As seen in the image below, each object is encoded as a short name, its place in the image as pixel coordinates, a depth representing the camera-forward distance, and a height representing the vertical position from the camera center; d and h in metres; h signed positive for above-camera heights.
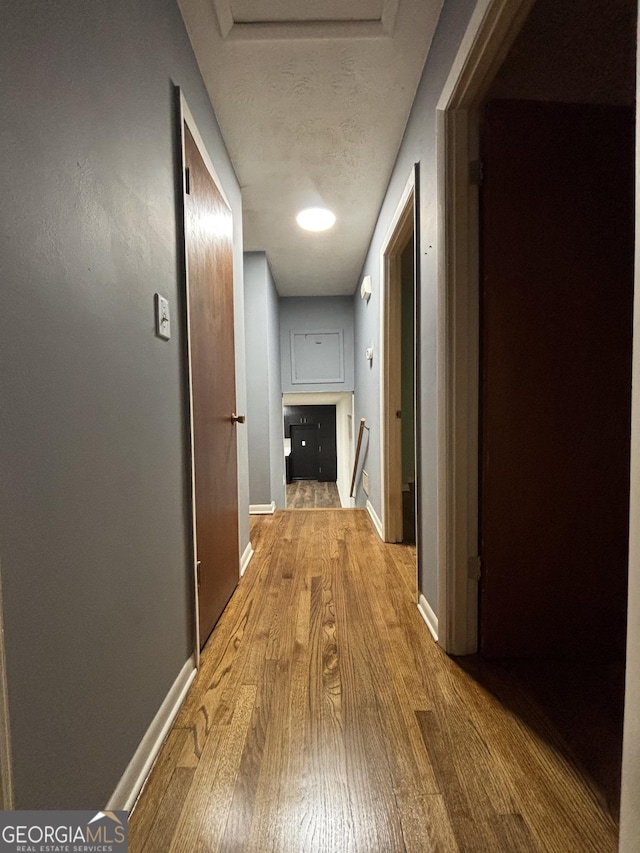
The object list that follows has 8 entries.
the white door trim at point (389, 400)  2.54 +0.06
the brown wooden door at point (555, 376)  1.22 +0.10
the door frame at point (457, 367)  1.25 +0.15
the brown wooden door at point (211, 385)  1.38 +0.11
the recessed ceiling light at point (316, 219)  2.69 +1.44
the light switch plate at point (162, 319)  1.07 +0.27
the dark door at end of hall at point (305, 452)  10.84 -1.25
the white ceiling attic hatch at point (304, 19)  1.30 +1.44
